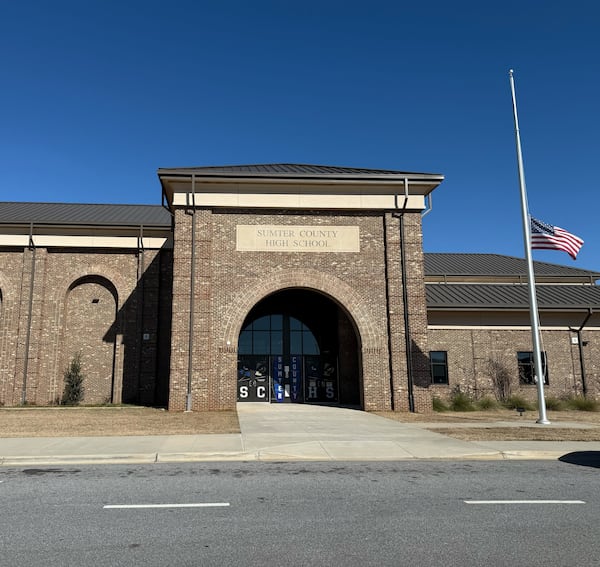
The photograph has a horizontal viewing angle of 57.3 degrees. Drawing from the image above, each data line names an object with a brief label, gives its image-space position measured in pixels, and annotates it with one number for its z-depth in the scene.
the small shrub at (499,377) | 25.83
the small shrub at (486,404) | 24.32
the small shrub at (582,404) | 24.36
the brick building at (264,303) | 21.16
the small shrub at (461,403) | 23.81
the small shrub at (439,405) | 23.09
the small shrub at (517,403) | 24.61
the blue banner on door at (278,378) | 26.00
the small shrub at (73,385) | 24.56
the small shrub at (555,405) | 24.50
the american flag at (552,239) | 18.94
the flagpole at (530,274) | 17.08
